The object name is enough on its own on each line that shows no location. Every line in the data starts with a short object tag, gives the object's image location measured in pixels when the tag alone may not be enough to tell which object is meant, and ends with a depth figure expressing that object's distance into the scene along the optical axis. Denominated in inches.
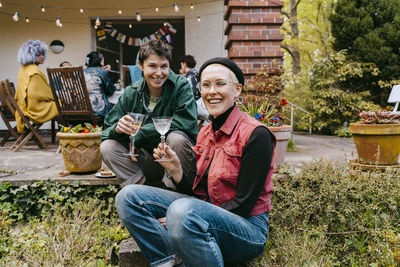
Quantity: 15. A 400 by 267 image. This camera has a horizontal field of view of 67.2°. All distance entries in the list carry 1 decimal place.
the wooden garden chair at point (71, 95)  149.8
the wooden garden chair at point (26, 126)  168.9
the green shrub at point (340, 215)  79.3
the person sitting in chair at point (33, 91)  171.9
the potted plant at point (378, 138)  114.7
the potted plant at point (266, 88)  155.7
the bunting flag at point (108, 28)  290.8
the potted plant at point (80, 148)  105.2
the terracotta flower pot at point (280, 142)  107.0
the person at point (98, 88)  166.7
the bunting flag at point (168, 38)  301.3
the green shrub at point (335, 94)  301.8
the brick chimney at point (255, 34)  165.8
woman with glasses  58.3
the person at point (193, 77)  152.6
